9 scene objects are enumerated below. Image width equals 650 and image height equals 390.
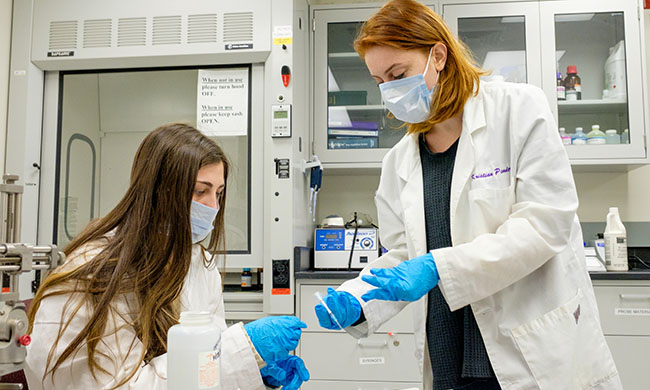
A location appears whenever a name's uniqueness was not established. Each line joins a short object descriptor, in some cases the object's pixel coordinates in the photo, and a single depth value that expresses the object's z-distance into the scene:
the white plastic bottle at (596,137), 2.43
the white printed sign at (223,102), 2.27
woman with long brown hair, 0.81
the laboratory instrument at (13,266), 0.62
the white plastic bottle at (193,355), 0.60
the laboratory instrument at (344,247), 2.34
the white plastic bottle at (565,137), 2.46
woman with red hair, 0.98
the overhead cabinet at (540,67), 2.41
